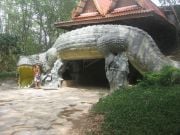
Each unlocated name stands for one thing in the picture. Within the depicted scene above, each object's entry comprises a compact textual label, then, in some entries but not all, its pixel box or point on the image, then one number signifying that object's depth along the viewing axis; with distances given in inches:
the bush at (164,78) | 201.4
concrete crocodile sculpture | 259.5
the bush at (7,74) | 397.8
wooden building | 330.4
